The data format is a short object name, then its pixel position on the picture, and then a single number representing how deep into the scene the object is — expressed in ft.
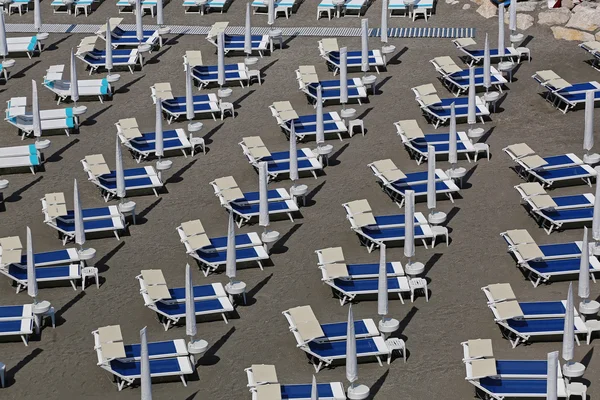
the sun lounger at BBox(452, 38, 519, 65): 124.98
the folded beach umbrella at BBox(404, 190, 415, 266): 93.20
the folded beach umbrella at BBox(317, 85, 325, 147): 109.40
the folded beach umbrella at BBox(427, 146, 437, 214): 98.53
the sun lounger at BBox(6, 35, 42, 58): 131.03
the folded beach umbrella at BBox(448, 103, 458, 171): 105.70
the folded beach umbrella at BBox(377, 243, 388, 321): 87.40
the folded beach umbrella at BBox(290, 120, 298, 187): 102.99
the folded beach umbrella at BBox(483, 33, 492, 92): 117.39
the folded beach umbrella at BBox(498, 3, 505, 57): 124.67
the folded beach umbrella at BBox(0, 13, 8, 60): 128.77
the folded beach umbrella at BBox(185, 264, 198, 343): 85.76
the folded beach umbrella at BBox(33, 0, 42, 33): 133.80
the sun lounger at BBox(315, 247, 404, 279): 93.86
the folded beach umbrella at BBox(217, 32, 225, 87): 121.60
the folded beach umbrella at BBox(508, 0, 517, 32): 127.13
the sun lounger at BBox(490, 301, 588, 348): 88.43
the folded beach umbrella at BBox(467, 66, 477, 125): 111.14
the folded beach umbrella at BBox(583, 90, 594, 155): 106.73
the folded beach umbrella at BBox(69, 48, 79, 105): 117.91
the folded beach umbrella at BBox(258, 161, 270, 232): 98.22
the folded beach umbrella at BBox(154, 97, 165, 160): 108.17
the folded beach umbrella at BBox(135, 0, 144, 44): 131.54
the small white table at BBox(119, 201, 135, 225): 102.89
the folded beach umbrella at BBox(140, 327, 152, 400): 80.94
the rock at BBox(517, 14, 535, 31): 131.54
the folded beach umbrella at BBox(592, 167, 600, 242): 94.43
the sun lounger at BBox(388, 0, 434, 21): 135.54
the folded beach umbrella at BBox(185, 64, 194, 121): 113.70
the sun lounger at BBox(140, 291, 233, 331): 91.66
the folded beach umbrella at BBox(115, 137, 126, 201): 101.20
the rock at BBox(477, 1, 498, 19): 134.34
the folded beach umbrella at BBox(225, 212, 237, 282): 90.79
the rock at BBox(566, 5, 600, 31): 129.29
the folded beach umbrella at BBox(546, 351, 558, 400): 77.56
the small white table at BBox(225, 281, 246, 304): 93.09
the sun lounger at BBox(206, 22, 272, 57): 129.29
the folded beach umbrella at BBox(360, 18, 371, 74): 122.52
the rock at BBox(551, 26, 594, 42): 128.67
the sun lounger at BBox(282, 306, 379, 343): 88.17
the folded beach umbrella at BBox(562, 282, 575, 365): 81.92
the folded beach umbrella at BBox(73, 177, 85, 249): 95.30
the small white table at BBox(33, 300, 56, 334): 91.35
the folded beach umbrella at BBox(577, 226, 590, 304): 87.25
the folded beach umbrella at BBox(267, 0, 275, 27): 133.08
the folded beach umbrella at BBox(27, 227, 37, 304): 89.61
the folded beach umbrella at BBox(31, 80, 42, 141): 111.86
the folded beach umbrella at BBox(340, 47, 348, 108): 115.68
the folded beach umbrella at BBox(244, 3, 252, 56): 127.34
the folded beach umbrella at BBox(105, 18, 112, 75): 126.21
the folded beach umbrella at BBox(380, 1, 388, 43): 127.24
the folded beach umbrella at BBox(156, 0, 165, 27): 134.31
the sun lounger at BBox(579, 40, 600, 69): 123.13
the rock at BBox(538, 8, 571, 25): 130.62
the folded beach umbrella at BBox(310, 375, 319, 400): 78.38
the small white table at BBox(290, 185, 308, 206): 104.27
